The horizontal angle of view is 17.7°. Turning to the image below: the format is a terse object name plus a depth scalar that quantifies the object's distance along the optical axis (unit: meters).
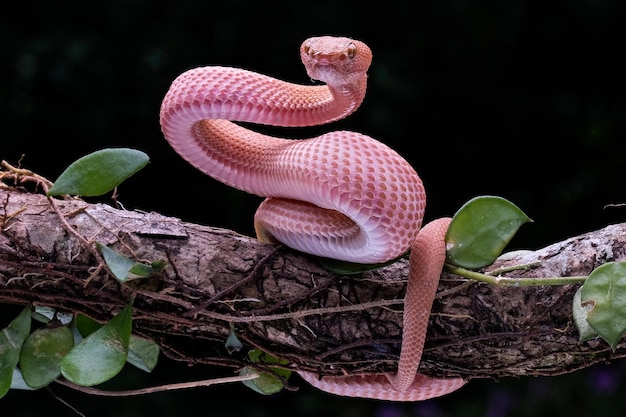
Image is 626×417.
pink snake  0.85
